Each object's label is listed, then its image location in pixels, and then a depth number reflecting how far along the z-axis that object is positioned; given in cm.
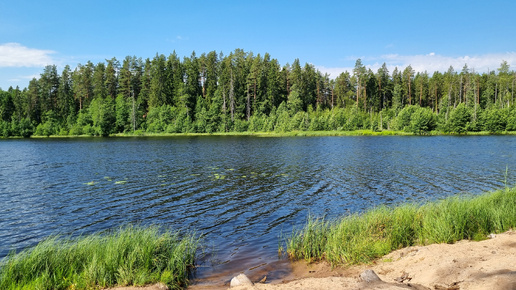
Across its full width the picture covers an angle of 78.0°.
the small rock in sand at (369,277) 761
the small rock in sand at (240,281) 848
